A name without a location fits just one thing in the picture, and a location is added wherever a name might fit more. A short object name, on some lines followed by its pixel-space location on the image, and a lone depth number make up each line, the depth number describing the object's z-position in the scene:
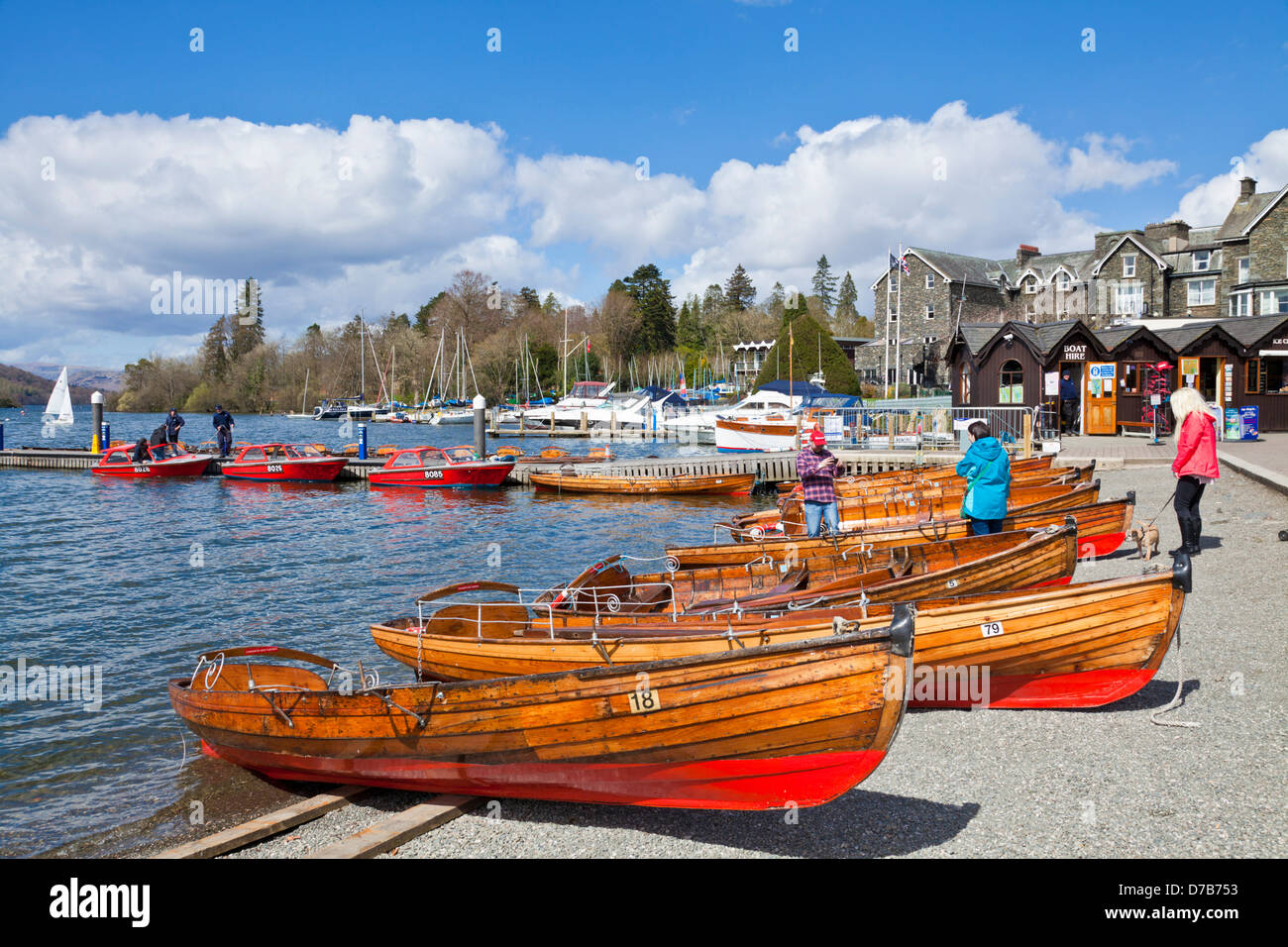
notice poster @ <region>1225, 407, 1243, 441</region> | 29.56
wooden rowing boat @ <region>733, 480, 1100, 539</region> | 17.42
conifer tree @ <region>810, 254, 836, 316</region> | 154.88
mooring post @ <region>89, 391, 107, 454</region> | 44.12
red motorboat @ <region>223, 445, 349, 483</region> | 36.66
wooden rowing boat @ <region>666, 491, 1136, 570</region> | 13.22
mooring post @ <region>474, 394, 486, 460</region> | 36.90
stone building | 50.72
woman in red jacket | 11.50
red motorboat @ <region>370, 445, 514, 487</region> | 33.94
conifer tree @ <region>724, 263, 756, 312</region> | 136.50
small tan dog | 13.66
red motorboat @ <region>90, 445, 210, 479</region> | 38.34
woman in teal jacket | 11.34
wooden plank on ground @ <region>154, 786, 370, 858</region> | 6.23
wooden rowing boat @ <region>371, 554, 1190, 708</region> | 7.59
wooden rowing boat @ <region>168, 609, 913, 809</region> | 5.41
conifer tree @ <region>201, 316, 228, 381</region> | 131.62
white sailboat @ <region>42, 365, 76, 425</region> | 61.69
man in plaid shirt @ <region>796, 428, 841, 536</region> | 13.94
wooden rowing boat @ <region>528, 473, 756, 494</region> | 30.86
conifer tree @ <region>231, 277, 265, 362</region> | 132.75
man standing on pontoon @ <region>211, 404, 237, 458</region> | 40.53
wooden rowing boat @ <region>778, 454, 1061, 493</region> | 20.59
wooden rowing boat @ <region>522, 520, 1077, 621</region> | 9.69
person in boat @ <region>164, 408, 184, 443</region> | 40.25
